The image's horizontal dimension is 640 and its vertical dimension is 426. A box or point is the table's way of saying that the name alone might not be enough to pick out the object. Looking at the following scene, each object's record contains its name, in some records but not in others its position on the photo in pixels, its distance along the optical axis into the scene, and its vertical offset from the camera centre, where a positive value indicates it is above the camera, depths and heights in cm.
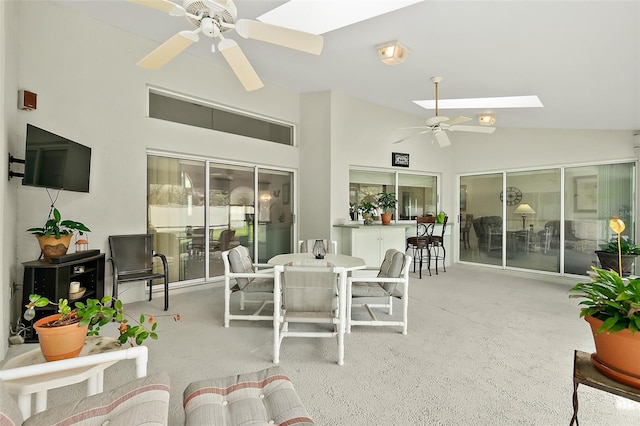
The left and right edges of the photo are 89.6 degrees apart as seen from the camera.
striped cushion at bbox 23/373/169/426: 112 -72
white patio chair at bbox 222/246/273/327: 327 -72
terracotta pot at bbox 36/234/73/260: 301 -32
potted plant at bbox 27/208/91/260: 301 -24
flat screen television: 281 +48
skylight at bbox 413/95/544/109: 459 +169
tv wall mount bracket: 296 +46
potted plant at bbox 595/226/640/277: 455 -59
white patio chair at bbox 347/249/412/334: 314 -74
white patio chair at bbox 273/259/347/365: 256 -69
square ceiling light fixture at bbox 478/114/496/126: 534 +159
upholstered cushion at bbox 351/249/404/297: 321 -75
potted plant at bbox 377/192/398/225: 621 +21
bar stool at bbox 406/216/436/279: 606 -51
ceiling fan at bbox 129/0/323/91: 207 +126
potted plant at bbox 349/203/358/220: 607 +3
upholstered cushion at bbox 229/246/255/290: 333 -54
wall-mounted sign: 647 +109
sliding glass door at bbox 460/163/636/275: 528 +1
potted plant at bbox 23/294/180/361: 130 -48
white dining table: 326 -52
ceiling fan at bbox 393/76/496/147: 418 +119
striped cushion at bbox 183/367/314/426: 126 -81
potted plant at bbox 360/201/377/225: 597 +5
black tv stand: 285 -62
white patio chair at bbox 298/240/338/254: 427 -45
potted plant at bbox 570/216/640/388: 109 -39
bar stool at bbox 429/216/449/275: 627 -73
